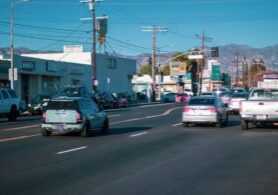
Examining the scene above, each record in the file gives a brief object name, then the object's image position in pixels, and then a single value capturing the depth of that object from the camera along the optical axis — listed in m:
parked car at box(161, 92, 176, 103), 81.69
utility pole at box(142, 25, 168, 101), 79.50
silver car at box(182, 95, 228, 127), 27.44
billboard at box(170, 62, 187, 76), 116.57
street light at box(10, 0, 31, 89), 44.64
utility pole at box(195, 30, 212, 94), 100.59
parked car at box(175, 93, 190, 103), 80.12
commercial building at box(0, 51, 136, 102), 54.66
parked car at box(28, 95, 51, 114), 45.12
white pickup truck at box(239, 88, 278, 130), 25.69
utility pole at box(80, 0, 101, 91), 56.69
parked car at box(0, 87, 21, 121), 34.75
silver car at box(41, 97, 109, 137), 21.83
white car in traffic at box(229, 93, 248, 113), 40.28
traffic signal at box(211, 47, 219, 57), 68.88
